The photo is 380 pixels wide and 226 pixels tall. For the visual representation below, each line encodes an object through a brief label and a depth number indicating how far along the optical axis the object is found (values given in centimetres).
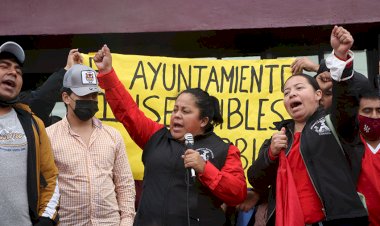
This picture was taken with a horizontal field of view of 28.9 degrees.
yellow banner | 643
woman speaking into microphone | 462
